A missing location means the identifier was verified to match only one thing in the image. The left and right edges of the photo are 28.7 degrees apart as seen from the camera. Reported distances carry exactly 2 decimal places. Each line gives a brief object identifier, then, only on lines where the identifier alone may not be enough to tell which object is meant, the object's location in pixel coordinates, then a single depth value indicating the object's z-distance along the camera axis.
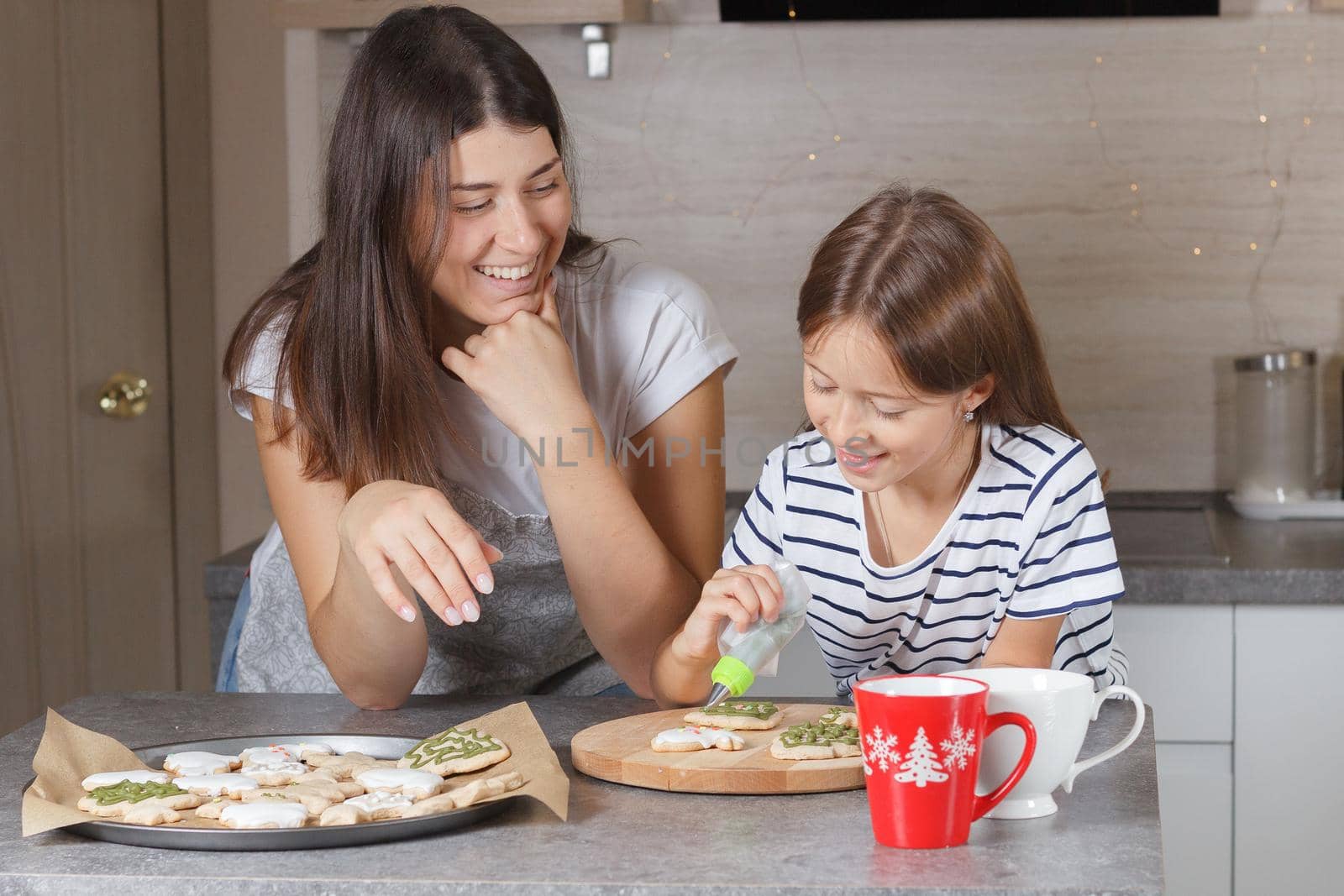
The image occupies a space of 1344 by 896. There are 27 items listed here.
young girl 1.95
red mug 1.55
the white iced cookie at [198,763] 1.72
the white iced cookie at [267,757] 1.72
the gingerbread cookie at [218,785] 1.65
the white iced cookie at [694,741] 1.72
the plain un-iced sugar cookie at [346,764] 1.71
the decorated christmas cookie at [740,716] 1.79
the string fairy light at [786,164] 3.43
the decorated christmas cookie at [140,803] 1.59
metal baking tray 1.57
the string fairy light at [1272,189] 3.31
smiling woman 1.99
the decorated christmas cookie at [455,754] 1.70
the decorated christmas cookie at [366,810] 1.58
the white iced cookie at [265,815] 1.58
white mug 1.60
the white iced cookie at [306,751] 1.76
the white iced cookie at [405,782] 1.63
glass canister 3.20
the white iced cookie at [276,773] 1.68
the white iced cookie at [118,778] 1.67
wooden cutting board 1.67
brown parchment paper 1.61
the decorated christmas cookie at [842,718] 1.77
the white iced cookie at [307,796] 1.61
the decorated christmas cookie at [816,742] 1.70
